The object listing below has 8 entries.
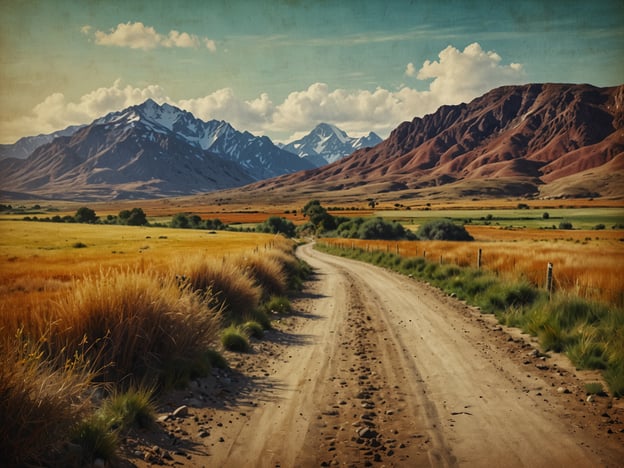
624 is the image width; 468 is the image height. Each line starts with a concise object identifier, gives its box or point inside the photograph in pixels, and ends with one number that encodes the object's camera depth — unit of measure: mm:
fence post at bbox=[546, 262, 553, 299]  16181
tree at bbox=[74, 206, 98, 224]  134250
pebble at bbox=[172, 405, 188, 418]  7191
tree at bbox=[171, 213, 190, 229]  122581
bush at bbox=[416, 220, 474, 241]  70875
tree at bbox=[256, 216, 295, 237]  106188
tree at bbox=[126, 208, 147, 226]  125375
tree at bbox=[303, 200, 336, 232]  114125
